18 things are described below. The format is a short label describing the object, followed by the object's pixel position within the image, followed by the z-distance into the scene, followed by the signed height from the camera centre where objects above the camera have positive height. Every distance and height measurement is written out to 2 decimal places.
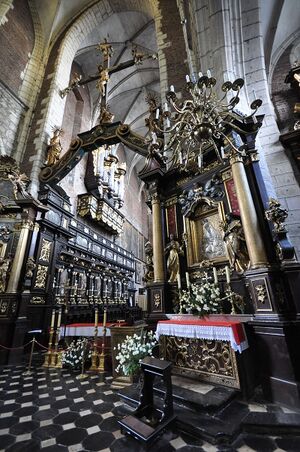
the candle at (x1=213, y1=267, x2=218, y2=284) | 3.84 +0.60
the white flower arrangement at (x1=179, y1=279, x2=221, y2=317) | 3.60 +0.19
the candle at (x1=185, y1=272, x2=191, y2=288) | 4.18 +0.65
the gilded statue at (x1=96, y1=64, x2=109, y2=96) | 8.75 +8.86
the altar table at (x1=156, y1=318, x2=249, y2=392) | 2.90 -0.51
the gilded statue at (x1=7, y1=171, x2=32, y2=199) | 6.47 +3.73
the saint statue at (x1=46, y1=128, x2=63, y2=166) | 7.94 +5.87
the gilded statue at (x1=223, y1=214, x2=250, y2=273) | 3.74 +1.06
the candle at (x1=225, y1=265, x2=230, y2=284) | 3.65 +0.59
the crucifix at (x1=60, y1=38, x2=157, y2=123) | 8.75 +9.50
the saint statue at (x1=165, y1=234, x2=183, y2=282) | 4.79 +1.13
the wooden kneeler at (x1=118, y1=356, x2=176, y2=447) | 2.09 -1.02
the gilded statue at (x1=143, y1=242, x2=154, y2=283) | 5.15 +1.13
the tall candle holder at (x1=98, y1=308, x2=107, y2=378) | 4.55 -0.88
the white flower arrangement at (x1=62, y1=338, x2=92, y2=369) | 4.60 -0.76
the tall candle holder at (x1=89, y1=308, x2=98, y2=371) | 4.55 -0.80
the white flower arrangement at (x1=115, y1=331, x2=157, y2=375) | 3.37 -0.58
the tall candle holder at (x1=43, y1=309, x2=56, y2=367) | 5.03 -0.84
